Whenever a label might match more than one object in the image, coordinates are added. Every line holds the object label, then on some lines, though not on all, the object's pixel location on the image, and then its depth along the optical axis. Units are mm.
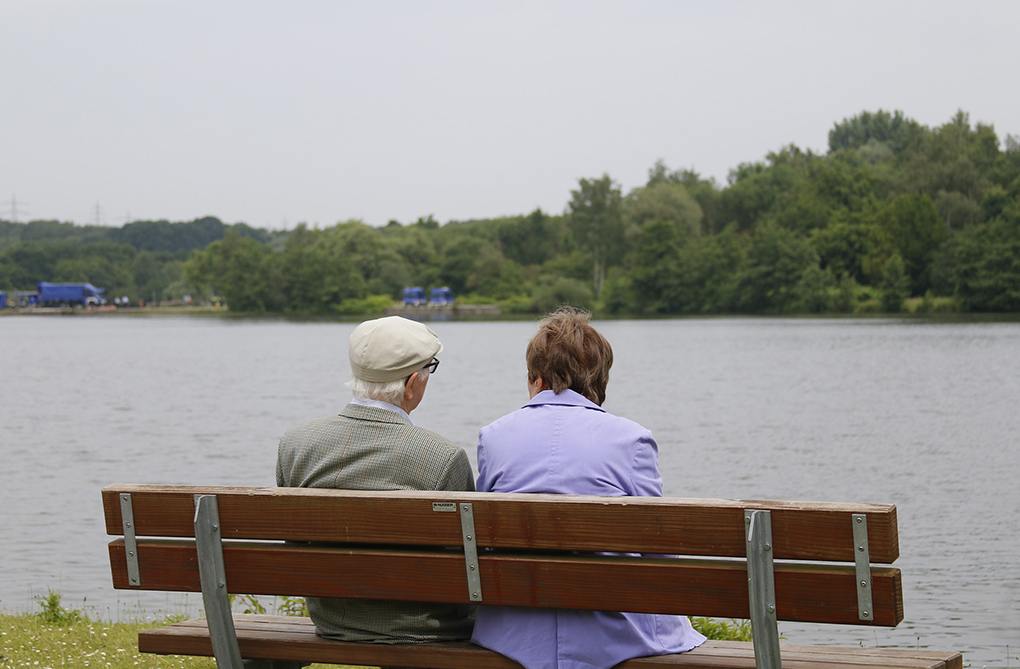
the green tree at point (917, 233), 86500
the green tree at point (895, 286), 85500
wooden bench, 2602
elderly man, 3145
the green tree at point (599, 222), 121750
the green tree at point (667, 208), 113938
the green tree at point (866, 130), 134375
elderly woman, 2980
